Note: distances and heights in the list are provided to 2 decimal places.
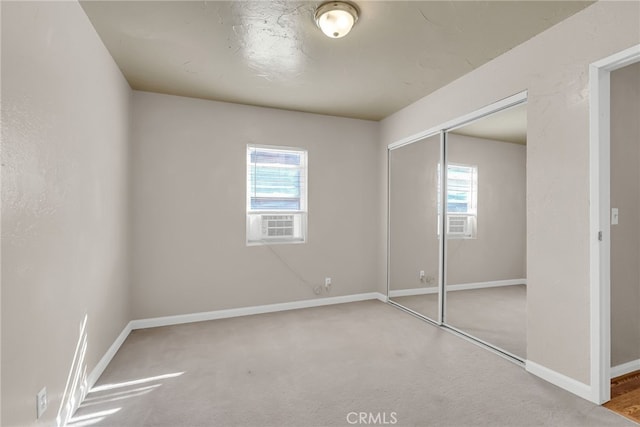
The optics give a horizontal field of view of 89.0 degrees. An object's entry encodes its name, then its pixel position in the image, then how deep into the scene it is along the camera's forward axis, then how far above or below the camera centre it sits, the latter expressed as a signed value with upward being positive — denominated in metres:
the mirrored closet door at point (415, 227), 3.75 -0.04
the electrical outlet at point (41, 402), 1.57 -0.90
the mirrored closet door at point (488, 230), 2.86 -0.05
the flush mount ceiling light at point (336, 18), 2.11 +1.38
